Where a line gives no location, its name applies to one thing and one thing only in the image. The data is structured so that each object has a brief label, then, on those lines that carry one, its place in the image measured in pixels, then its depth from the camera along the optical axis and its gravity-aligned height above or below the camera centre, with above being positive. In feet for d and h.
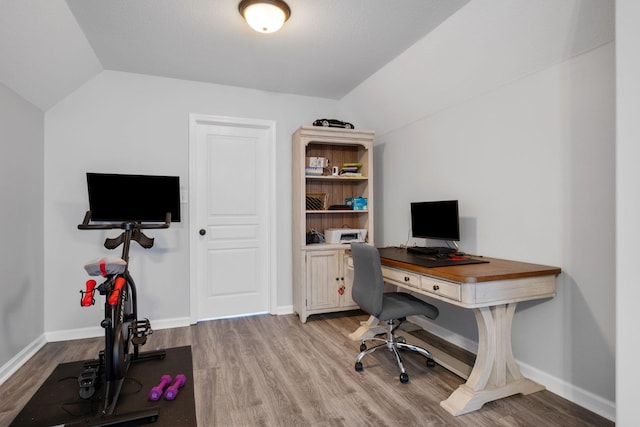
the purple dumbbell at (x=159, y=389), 7.09 -3.74
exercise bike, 6.46 -2.65
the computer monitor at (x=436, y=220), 8.92 -0.23
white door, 12.11 -0.15
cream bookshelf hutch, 12.04 -0.46
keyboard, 9.23 -1.05
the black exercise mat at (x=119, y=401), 6.44 -3.89
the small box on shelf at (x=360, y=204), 12.96 +0.28
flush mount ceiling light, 7.22 +4.22
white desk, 6.52 -1.73
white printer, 12.47 -0.86
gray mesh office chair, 7.98 -2.19
